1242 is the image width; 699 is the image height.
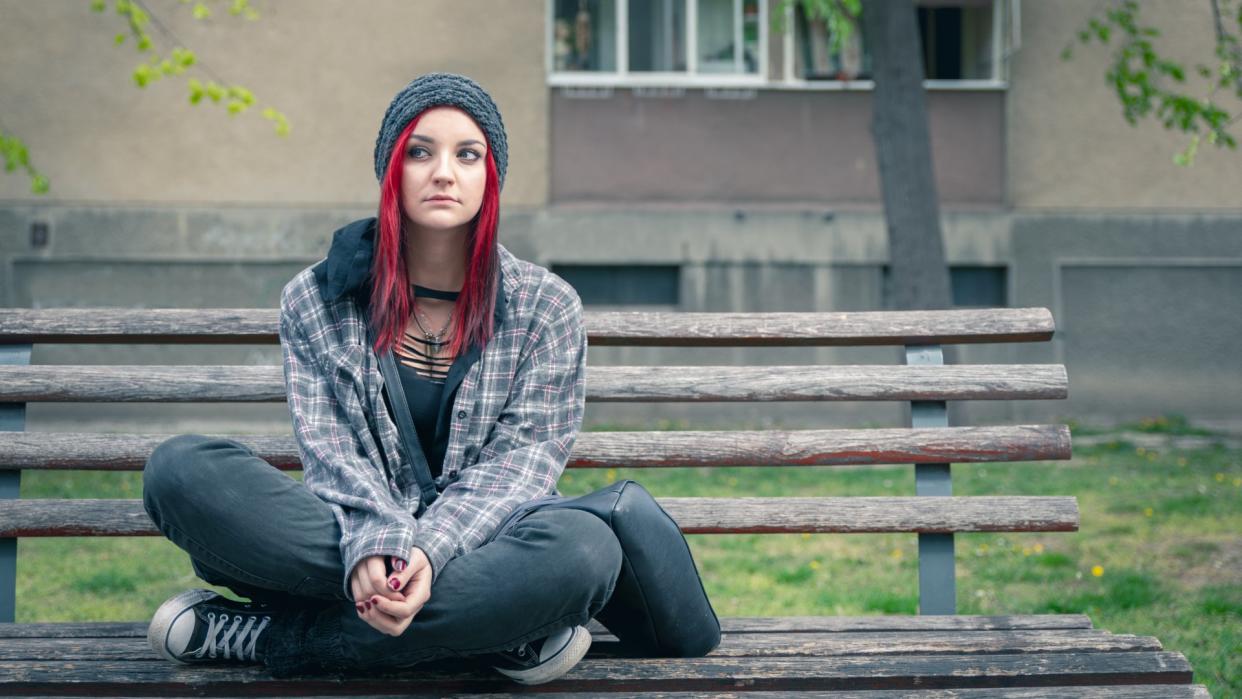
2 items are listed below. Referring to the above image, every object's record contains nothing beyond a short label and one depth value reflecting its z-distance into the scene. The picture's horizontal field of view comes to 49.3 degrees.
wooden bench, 2.95
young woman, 2.36
